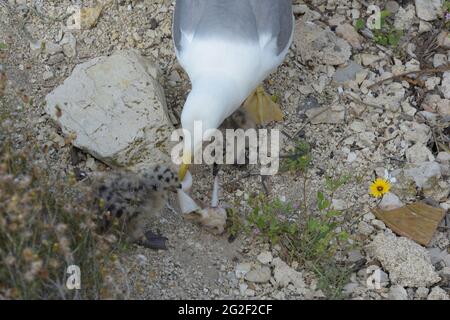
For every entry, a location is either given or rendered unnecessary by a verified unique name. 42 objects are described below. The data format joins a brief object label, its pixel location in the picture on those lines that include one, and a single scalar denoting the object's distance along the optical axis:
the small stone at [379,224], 3.54
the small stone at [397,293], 3.25
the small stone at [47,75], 4.04
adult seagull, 3.16
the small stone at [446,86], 4.14
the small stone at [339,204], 3.62
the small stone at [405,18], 4.41
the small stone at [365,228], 3.52
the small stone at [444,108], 4.06
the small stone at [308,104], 4.07
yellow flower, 3.38
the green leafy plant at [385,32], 4.32
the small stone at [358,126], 3.97
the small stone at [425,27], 4.39
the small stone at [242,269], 3.29
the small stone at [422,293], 3.26
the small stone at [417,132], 3.91
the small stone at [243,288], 3.22
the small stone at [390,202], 3.63
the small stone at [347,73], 4.20
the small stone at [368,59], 4.27
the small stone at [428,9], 4.40
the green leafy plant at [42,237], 2.62
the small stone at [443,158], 3.83
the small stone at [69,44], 4.16
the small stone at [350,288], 3.23
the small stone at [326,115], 4.00
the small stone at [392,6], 4.47
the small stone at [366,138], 3.91
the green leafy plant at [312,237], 3.23
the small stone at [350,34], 4.34
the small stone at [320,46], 4.24
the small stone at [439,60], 4.26
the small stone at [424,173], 3.70
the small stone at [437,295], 3.23
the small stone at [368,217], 3.58
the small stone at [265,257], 3.35
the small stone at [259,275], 3.26
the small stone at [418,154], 3.83
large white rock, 3.59
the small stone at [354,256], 3.38
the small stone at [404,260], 3.29
